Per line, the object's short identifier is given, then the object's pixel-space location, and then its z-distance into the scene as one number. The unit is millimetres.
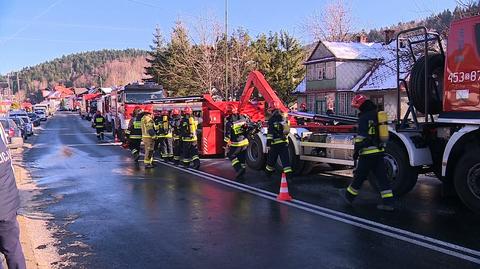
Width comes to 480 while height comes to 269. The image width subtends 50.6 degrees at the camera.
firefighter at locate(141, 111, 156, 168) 13852
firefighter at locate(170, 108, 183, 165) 14555
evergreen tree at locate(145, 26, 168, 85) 46781
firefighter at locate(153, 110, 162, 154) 14843
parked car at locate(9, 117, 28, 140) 28056
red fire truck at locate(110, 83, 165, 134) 22575
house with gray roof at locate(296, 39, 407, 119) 38281
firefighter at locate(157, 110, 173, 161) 14797
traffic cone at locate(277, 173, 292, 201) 8703
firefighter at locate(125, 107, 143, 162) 15297
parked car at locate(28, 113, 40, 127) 49406
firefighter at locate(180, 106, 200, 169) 13383
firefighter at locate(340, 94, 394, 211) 7773
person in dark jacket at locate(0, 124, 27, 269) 3896
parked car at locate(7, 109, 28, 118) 35231
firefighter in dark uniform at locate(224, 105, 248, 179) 11602
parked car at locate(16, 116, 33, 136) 31047
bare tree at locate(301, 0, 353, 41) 53375
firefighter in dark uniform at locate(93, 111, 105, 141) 25828
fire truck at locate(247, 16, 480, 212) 7164
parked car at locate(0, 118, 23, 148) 21438
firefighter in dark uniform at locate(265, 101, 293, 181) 10633
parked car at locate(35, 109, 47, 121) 62706
